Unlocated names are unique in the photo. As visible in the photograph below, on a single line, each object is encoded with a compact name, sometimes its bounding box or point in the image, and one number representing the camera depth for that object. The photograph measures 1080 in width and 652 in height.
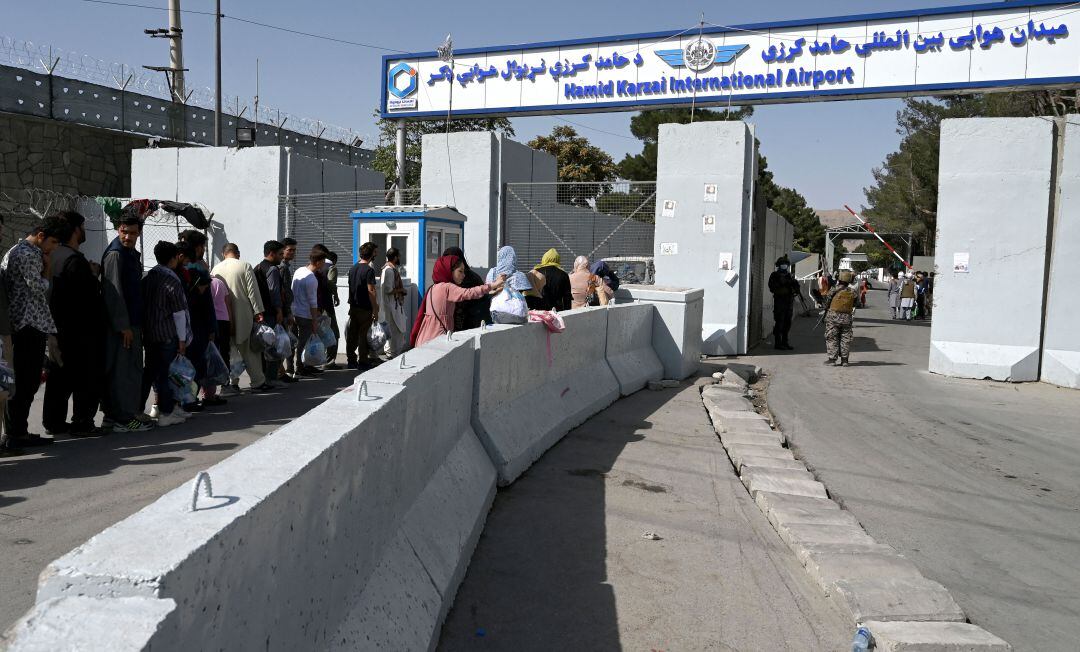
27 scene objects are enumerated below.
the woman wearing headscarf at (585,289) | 12.80
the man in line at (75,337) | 7.91
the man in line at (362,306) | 13.02
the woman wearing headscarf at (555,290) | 11.41
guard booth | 16.11
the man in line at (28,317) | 7.27
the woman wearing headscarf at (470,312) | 8.16
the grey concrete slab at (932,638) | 4.04
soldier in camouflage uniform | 15.41
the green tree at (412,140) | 36.81
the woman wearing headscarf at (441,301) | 7.86
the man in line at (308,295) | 12.03
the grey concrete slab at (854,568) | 4.93
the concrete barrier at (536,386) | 6.55
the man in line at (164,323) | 8.43
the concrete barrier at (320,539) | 1.93
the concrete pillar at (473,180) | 19.16
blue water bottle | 4.09
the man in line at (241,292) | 10.50
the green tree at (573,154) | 45.50
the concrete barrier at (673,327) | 13.19
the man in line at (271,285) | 11.18
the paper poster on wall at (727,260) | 16.92
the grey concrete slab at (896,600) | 4.43
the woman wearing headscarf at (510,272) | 8.59
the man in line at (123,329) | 8.05
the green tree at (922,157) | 32.19
